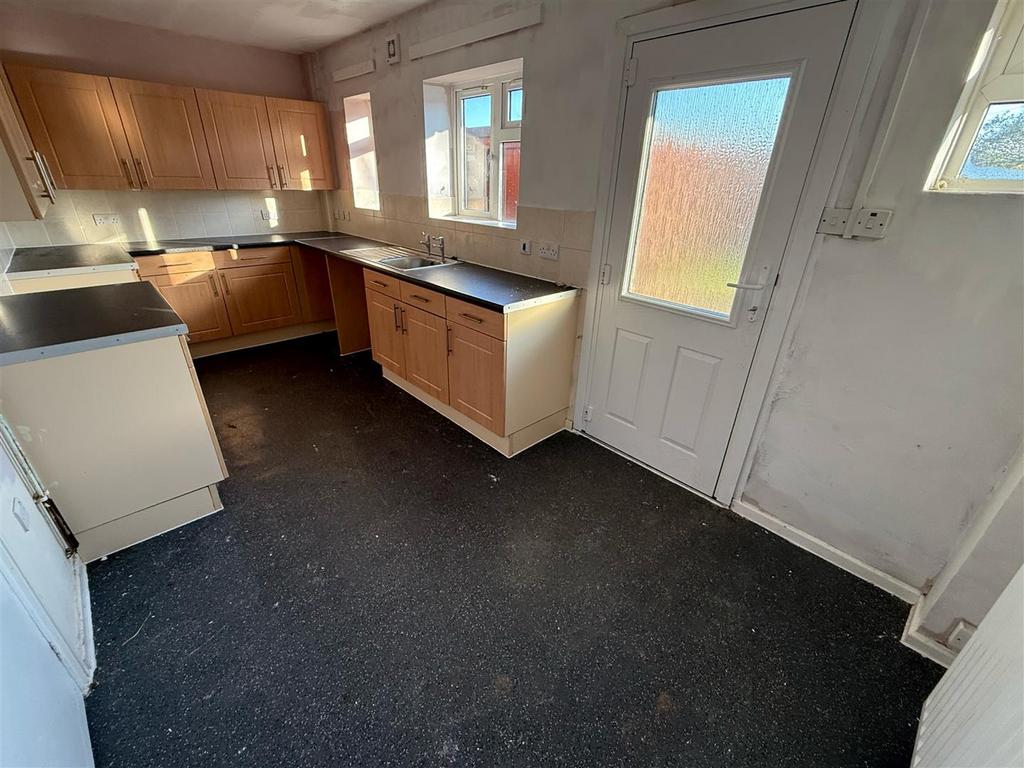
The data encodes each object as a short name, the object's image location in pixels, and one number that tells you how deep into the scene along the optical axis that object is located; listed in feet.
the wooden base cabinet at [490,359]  6.97
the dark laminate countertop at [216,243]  10.26
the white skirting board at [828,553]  5.20
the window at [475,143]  8.63
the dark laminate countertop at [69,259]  8.07
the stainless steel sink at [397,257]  9.80
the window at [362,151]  11.72
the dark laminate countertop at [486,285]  6.66
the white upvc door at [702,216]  4.79
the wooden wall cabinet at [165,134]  9.01
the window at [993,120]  3.67
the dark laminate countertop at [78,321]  4.53
